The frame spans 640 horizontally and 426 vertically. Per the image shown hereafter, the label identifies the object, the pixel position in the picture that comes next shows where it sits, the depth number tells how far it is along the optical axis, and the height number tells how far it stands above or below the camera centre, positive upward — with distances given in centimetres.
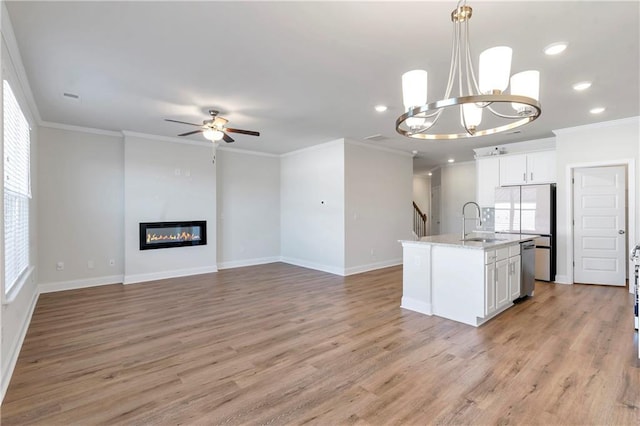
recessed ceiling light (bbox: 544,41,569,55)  266 +141
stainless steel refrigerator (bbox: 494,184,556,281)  570 -10
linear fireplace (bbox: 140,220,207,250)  599 -43
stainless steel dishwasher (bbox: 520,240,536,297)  446 -82
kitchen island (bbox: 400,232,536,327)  362 -80
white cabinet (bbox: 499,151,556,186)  582 +84
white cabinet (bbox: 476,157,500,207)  655 +68
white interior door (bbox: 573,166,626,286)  514 -23
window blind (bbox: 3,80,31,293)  275 +24
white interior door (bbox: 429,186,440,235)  1019 +2
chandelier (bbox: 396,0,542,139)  174 +73
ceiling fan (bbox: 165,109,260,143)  439 +117
